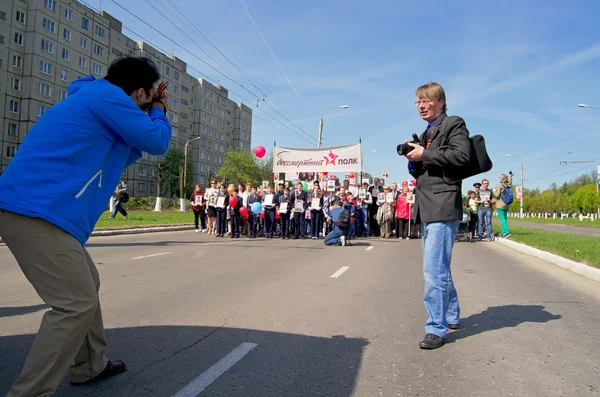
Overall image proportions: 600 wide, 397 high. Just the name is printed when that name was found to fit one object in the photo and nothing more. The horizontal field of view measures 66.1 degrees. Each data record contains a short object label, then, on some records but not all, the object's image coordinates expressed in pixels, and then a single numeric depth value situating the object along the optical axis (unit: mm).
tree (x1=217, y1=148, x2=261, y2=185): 83125
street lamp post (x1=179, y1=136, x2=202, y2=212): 44031
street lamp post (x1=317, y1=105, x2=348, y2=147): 35031
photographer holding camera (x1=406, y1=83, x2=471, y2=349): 3973
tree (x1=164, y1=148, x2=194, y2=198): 77375
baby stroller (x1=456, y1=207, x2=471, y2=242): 17267
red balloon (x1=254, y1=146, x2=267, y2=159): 27797
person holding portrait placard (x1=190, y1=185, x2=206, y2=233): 19500
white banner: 24453
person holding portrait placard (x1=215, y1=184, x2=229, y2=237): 18094
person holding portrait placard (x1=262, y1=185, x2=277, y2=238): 17938
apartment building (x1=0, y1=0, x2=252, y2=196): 51219
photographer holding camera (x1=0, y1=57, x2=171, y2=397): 2371
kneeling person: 14125
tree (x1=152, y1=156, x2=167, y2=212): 62700
